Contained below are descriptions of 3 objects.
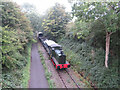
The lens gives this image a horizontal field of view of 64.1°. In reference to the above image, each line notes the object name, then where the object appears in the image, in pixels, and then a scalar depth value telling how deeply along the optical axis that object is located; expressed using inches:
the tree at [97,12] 219.7
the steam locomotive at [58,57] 398.6
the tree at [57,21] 804.6
